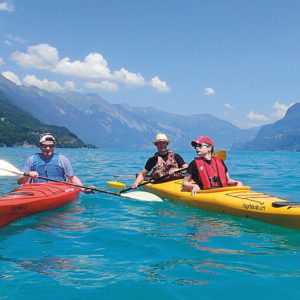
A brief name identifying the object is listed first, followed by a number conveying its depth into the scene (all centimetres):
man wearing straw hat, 927
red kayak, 587
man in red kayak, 793
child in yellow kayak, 733
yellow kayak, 552
